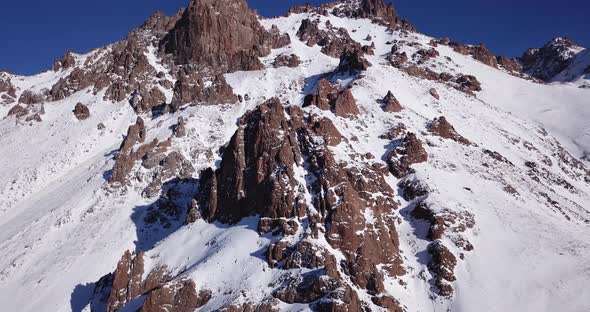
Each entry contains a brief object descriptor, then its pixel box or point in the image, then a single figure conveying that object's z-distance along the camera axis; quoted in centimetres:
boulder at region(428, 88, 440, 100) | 13300
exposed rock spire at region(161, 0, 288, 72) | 14738
